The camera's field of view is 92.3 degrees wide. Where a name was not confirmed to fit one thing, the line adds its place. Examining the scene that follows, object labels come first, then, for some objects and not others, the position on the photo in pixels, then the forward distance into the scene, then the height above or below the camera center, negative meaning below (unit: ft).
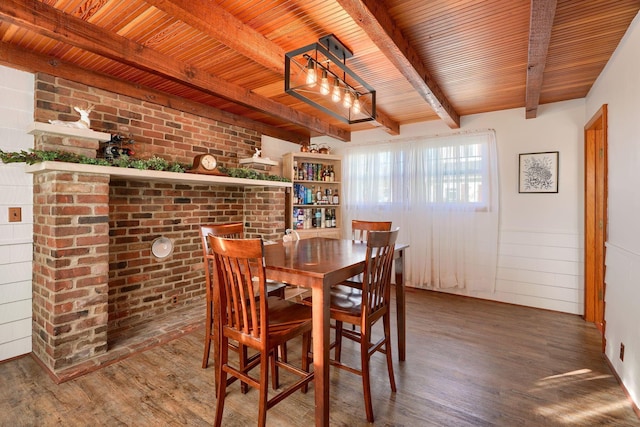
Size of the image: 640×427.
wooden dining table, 5.04 -1.11
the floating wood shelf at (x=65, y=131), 6.84 +1.87
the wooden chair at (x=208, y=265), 7.22 -1.25
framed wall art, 11.23 +1.55
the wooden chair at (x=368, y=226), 9.70 -0.42
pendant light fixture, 6.59 +3.42
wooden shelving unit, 14.23 +0.92
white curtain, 12.35 +0.54
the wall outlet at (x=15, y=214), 7.52 -0.08
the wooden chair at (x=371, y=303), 5.74 -1.92
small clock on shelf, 10.07 +1.58
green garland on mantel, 6.68 +1.26
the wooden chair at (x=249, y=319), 4.84 -1.96
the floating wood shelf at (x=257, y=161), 12.41 +2.11
